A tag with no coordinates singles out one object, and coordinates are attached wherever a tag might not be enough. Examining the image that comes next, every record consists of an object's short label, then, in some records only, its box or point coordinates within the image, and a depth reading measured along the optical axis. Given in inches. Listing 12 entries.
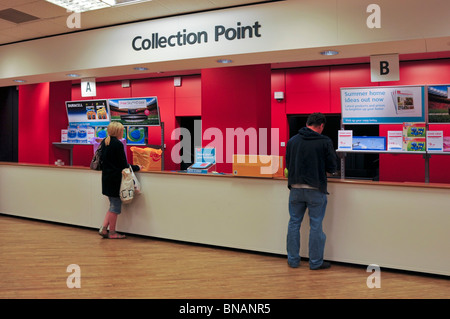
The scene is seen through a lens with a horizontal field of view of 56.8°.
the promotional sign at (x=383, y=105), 192.1
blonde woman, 210.4
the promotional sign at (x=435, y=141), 189.0
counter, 156.7
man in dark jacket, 160.9
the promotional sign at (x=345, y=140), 203.6
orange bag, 235.8
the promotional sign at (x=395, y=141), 197.2
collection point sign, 197.6
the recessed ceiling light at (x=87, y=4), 201.6
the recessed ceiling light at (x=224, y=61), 213.2
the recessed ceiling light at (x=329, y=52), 191.6
